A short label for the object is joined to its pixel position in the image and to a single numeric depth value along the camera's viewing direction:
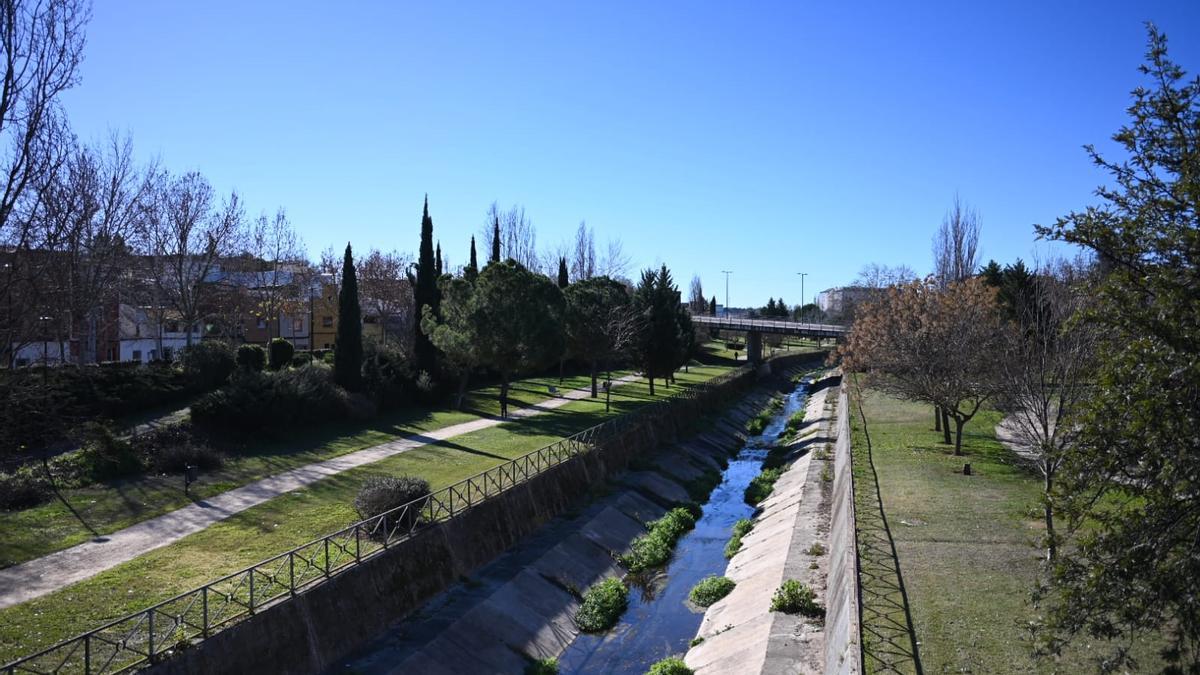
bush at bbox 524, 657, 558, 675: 17.89
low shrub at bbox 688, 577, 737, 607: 22.25
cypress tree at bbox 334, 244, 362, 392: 38.09
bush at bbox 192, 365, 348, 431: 29.05
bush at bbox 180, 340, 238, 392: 33.88
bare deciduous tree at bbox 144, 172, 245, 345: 41.73
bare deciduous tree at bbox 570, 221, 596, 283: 93.31
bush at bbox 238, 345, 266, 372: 37.06
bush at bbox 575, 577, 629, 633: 20.97
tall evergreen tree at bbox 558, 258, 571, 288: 70.88
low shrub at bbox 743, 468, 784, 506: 34.69
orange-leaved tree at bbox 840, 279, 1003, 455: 31.16
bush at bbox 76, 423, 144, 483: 22.23
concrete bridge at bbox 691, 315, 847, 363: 83.69
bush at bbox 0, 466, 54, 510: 19.62
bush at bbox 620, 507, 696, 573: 25.81
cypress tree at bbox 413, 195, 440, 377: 45.72
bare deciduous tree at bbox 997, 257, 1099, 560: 18.42
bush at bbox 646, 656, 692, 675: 17.14
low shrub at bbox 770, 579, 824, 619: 18.58
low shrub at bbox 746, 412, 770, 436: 55.31
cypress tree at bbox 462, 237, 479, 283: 43.56
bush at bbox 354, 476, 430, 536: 19.81
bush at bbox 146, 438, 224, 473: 24.11
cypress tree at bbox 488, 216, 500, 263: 65.68
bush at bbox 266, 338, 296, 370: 40.50
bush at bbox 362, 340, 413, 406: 39.06
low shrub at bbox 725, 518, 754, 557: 26.76
